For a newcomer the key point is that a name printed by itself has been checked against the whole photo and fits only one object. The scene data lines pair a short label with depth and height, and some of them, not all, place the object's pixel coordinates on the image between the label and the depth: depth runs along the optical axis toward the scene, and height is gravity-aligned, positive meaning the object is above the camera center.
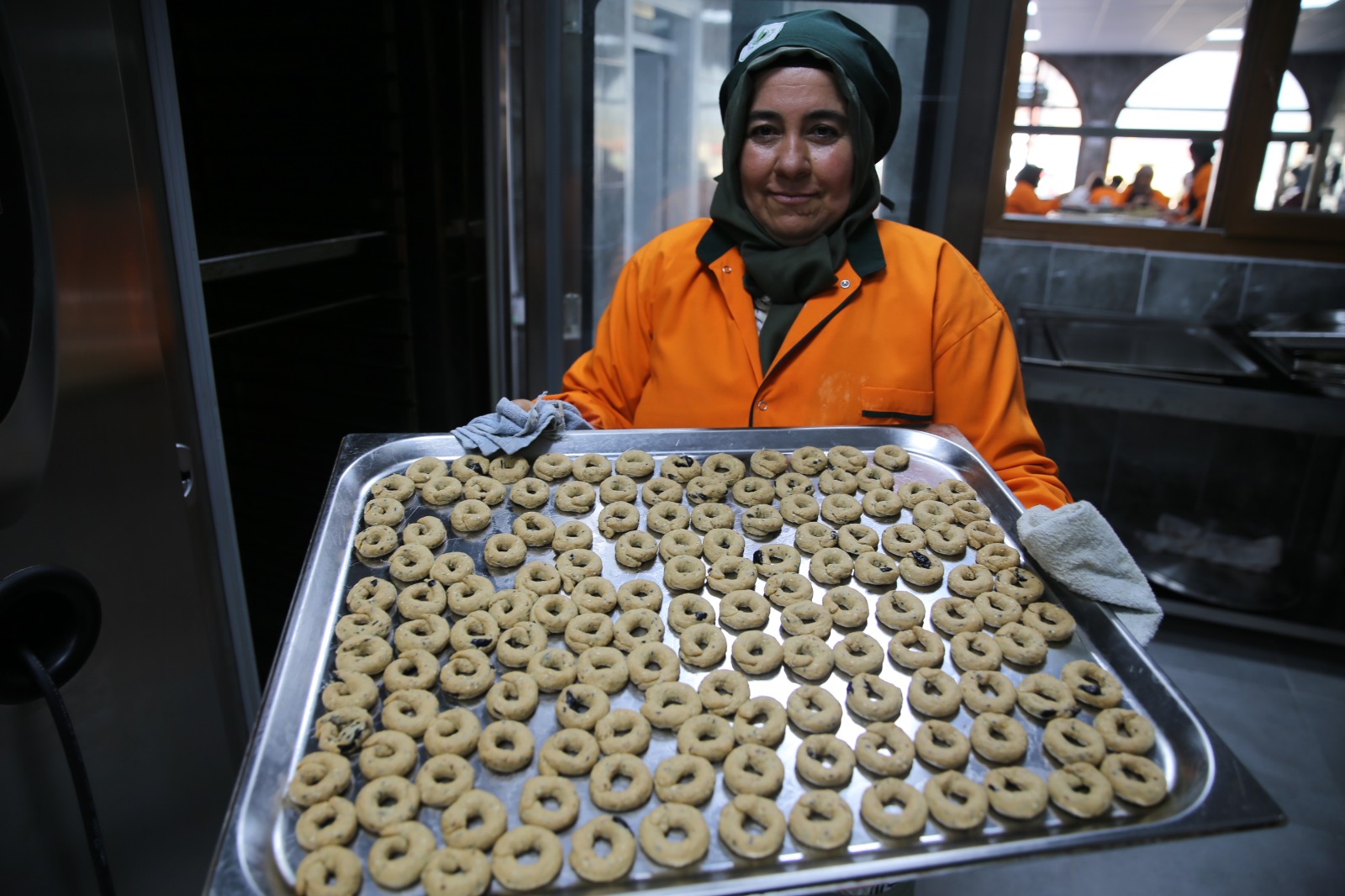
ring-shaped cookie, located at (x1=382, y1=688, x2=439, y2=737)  1.08 -0.69
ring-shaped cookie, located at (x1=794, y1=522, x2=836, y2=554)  1.48 -0.62
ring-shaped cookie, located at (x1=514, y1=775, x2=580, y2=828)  0.97 -0.72
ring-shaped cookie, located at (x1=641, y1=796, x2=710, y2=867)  0.93 -0.73
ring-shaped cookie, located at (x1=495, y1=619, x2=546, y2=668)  1.20 -0.67
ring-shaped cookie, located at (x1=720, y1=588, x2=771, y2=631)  1.29 -0.66
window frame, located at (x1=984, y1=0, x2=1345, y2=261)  3.18 +0.00
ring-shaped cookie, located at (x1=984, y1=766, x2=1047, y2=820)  0.99 -0.70
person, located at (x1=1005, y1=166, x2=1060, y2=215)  3.81 -0.07
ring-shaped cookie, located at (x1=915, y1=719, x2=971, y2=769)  1.07 -0.70
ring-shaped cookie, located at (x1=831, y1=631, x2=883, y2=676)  1.22 -0.67
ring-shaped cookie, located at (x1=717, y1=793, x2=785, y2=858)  0.94 -0.72
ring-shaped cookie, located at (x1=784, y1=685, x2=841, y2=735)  1.12 -0.69
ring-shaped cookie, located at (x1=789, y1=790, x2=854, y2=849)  0.95 -0.72
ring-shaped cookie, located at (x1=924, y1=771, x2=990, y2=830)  0.98 -0.71
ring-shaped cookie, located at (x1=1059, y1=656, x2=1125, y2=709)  1.16 -0.67
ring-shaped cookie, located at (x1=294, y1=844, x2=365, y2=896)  0.86 -0.71
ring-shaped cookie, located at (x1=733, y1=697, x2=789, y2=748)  1.10 -0.70
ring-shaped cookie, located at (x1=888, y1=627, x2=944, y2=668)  1.23 -0.67
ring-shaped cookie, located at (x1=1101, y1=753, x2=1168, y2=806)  1.01 -0.70
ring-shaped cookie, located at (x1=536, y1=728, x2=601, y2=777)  1.04 -0.71
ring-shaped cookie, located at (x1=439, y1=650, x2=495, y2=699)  1.15 -0.68
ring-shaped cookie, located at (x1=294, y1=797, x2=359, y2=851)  0.92 -0.71
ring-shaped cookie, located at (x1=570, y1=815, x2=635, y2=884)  0.91 -0.73
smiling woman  1.71 -0.26
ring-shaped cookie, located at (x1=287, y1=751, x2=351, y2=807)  0.96 -0.69
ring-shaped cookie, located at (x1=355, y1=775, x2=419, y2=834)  0.96 -0.72
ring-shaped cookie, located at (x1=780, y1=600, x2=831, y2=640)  1.28 -0.66
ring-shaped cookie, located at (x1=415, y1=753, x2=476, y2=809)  1.00 -0.71
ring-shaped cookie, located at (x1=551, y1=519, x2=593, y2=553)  1.46 -0.62
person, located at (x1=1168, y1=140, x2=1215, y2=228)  3.54 +0.01
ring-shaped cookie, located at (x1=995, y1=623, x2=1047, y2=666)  1.25 -0.67
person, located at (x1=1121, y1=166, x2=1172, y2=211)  3.84 -0.03
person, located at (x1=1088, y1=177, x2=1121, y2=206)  3.98 -0.03
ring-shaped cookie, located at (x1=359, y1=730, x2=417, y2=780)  1.02 -0.70
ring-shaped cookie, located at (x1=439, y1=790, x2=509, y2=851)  0.94 -0.72
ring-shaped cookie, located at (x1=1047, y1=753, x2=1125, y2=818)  1.00 -0.70
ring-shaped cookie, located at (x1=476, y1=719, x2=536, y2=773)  1.04 -0.70
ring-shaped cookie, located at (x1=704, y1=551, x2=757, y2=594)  1.37 -0.64
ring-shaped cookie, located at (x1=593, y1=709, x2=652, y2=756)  1.08 -0.70
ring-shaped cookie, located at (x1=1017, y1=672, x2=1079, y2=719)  1.15 -0.68
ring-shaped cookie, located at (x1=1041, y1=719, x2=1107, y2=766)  1.07 -0.69
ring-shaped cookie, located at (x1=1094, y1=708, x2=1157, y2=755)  1.08 -0.69
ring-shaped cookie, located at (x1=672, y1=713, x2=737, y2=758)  1.07 -0.71
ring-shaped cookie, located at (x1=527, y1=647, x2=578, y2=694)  1.17 -0.68
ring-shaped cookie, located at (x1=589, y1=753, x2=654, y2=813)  1.00 -0.72
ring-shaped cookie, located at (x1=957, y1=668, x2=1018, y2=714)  1.15 -0.69
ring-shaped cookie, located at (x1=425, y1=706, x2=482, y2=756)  1.06 -0.70
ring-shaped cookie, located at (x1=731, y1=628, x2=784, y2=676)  1.22 -0.68
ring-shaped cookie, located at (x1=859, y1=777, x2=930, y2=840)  0.97 -0.72
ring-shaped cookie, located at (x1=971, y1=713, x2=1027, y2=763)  1.07 -0.69
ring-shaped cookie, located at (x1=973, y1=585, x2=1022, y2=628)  1.31 -0.65
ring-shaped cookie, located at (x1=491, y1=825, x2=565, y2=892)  0.90 -0.73
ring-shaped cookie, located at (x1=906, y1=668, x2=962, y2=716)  1.15 -0.69
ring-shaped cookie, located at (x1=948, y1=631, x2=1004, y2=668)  1.23 -0.67
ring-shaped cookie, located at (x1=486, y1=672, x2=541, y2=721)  1.11 -0.68
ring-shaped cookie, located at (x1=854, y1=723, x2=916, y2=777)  1.05 -0.71
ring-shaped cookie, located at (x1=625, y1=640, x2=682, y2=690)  1.19 -0.68
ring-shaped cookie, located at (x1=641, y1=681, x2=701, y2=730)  1.12 -0.70
